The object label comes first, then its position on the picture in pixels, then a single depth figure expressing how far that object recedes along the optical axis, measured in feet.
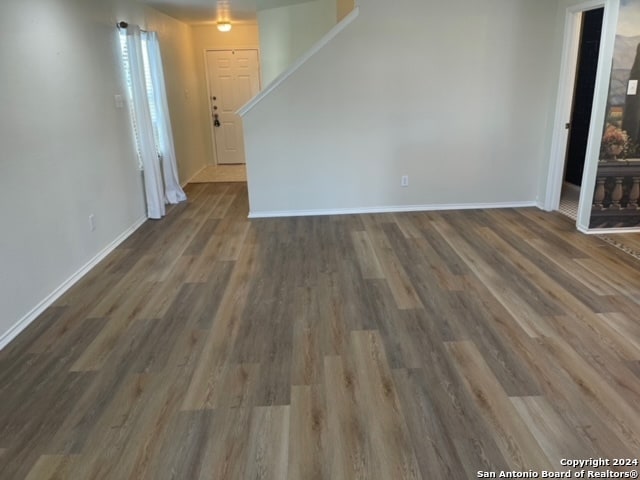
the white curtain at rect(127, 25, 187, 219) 15.93
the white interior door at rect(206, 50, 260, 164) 26.63
